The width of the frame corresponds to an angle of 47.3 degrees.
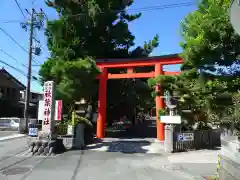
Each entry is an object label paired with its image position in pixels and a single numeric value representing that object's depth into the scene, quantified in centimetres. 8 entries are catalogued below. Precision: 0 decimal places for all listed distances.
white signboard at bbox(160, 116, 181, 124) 1303
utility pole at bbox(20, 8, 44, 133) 2311
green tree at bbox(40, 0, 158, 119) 2019
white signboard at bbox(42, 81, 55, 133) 1341
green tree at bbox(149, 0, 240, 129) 719
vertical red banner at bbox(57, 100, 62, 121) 1429
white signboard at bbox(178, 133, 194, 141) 1316
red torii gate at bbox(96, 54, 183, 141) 1736
